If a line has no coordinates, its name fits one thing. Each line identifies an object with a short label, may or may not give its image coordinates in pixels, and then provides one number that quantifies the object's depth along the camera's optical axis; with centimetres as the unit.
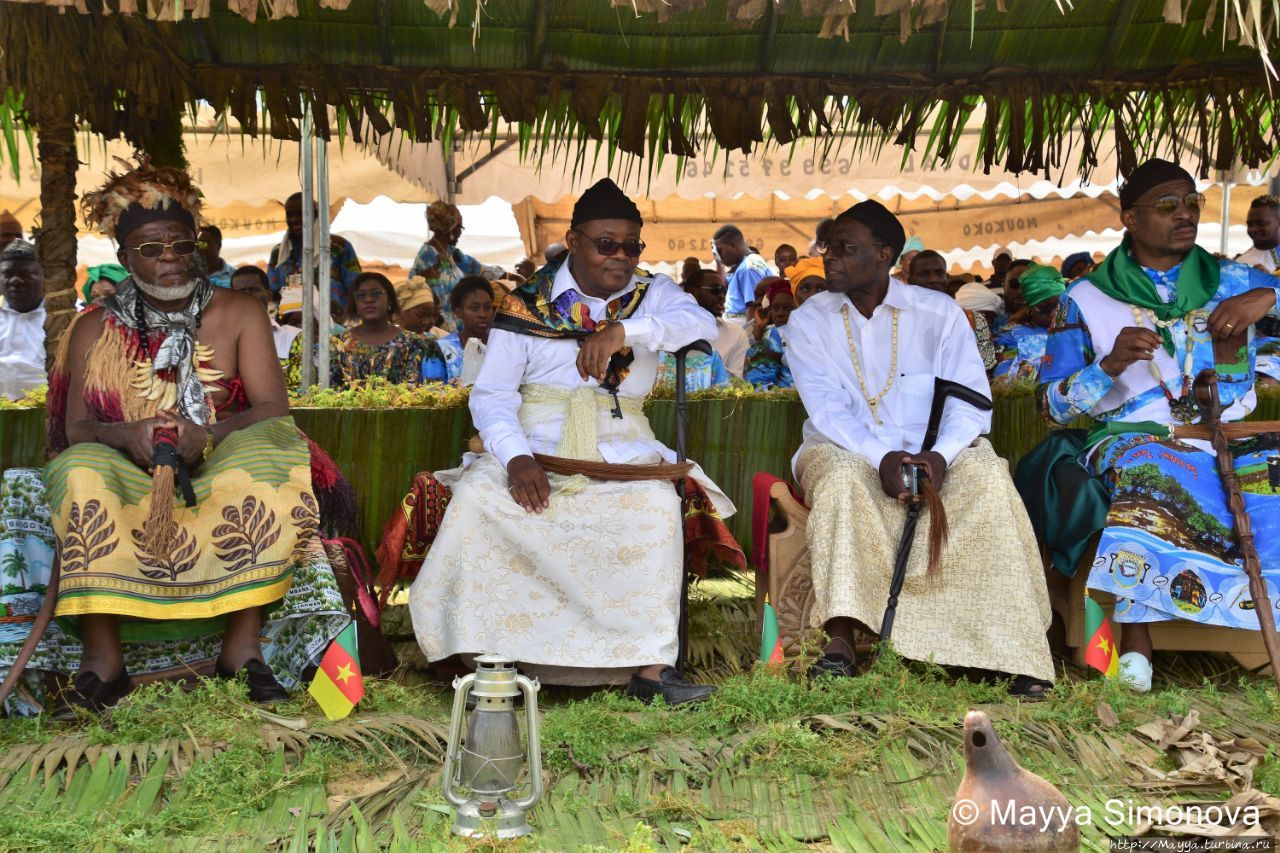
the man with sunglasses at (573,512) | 474
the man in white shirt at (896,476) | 468
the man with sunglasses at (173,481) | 430
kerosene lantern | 316
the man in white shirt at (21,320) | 873
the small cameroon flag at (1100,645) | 455
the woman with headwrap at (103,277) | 858
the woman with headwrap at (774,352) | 799
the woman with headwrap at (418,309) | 863
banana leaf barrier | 586
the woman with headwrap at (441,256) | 974
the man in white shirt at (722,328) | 878
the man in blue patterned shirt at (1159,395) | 461
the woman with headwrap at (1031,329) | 796
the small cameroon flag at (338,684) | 419
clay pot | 238
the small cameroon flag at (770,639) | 470
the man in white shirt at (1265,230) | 921
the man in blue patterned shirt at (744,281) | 1046
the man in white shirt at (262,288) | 856
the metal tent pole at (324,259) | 716
